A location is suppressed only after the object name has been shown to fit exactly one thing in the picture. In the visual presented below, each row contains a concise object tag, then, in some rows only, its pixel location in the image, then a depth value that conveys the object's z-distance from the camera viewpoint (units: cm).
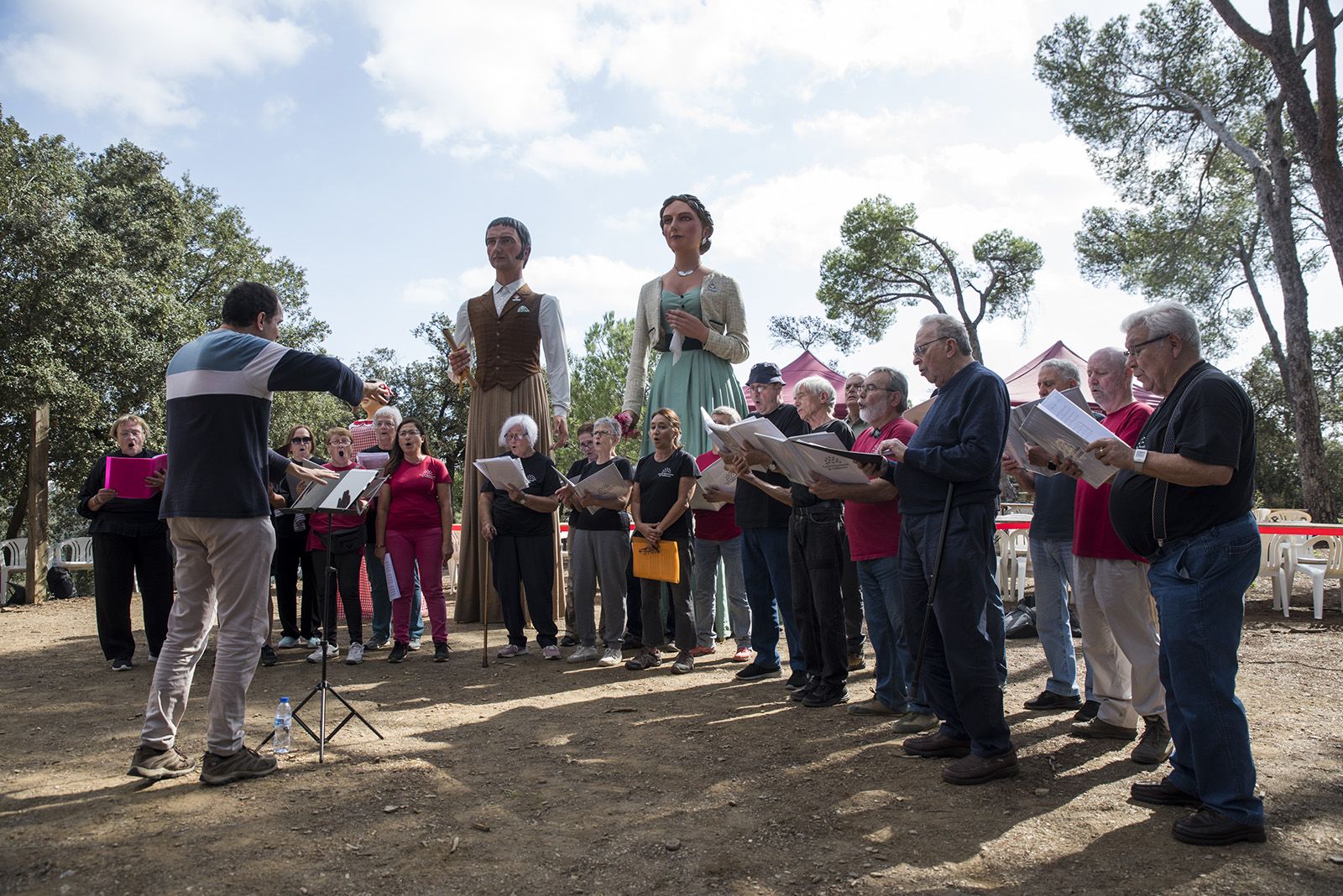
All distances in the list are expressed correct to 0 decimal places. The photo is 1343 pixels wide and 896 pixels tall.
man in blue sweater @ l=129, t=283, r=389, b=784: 397
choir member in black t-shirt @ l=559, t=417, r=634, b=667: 704
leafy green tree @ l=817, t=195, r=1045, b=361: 3334
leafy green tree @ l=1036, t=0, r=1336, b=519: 1424
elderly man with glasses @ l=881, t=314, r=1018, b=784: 391
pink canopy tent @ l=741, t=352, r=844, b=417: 1798
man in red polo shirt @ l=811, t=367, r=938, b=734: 482
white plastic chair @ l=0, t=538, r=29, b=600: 1241
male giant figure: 790
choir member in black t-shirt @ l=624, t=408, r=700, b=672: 671
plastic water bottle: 447
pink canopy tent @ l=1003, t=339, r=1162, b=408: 1609
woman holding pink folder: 709
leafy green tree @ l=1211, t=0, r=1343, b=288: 1120
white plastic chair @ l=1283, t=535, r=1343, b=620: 933
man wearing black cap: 606
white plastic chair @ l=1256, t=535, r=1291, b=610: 979
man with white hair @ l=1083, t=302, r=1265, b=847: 321
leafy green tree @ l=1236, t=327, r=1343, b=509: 3509
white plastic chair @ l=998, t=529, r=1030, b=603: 1017
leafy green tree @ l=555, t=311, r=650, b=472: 3216
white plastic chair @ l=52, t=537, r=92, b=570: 1407
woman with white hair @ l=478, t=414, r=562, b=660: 722
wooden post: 1255
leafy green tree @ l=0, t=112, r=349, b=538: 1500
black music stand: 467
